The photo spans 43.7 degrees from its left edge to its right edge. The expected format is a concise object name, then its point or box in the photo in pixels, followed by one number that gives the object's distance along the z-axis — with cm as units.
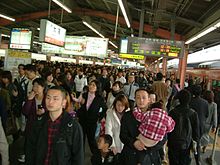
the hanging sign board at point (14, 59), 804
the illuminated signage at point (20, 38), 1041
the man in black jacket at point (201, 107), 528
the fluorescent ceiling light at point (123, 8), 715
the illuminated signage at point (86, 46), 1333
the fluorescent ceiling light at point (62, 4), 856
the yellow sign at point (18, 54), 813
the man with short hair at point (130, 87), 759
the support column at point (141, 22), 1108
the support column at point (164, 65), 1983
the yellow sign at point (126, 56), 1153
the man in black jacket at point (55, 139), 246
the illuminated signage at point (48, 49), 1567
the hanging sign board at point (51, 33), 946
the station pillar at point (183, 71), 1357
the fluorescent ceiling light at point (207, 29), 742
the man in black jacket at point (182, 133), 397
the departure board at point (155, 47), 1041
